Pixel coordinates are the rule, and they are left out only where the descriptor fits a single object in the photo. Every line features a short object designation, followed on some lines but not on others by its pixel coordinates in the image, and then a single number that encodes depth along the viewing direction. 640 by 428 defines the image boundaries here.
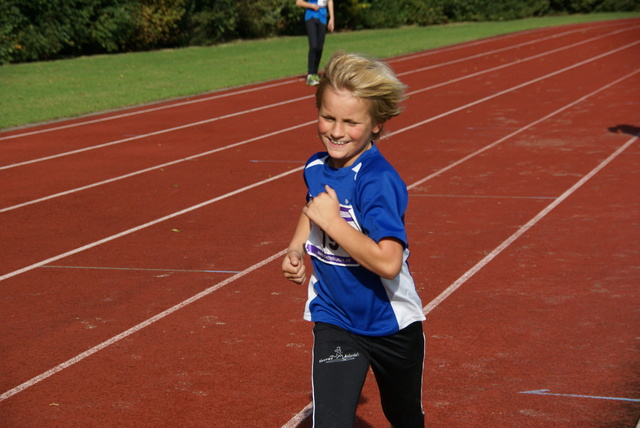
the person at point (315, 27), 32.70
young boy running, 5.39
